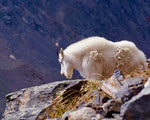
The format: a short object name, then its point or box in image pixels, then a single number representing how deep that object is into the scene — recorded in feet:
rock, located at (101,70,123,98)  32.02
